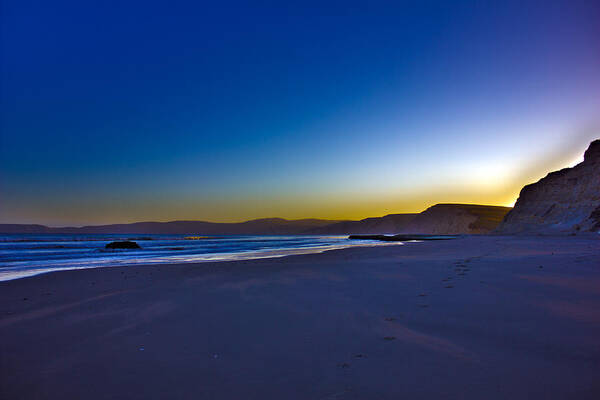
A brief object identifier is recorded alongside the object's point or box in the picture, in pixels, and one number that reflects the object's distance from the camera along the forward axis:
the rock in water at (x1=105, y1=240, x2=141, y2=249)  29.78
